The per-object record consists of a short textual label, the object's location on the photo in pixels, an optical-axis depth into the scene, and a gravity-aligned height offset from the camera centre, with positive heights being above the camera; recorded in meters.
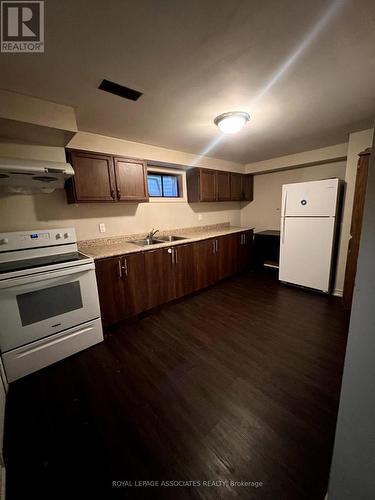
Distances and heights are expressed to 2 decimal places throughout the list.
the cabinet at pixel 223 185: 3.73 +0.57
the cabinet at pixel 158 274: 2.23 -0.80
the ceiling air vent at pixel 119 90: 1.45 +1.00
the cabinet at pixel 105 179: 2.18 +0.48
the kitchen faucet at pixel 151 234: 3.11 -0.28
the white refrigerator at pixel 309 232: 2.75 -0.31
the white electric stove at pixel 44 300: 1.60 -0.72
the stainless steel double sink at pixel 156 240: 3.00 -0.37
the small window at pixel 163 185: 3.25 +0.55
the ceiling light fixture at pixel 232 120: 1.96 +0.96
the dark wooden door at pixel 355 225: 2.26 -0.18
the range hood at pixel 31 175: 1.54 +0.40
